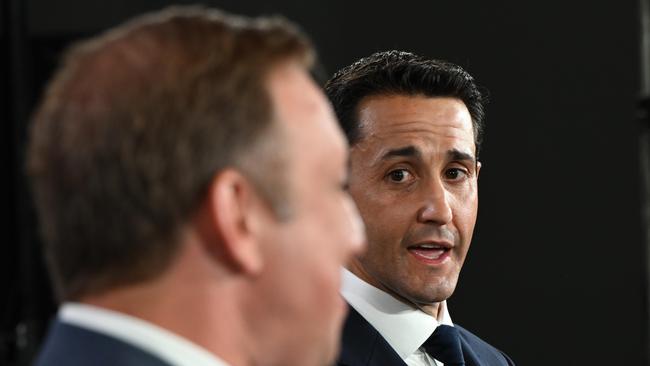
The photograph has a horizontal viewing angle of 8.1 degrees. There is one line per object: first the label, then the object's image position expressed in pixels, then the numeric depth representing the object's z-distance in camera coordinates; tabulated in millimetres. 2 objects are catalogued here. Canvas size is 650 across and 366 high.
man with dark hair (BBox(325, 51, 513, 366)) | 4495
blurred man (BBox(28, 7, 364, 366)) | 3699
